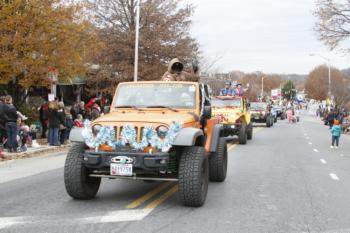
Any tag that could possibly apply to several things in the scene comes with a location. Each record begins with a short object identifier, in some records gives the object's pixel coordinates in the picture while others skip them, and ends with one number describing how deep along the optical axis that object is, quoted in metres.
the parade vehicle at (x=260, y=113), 37.06
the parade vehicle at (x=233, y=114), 19.66
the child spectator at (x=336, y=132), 19.15
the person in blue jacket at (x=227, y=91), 22.20
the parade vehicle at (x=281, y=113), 59.83
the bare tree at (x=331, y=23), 25.30
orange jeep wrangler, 7.02
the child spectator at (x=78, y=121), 18.45
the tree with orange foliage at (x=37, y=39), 16.38
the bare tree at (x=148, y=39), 31.89
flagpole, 25.76
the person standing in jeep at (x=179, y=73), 10.09
